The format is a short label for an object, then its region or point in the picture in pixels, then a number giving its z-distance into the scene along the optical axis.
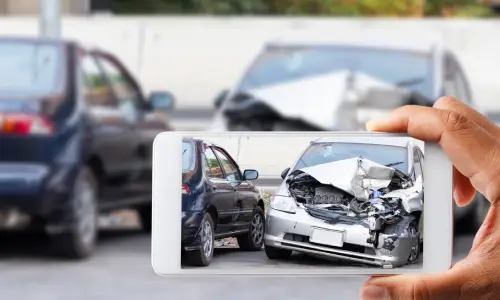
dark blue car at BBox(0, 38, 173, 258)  7.67
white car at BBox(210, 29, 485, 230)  8.38
